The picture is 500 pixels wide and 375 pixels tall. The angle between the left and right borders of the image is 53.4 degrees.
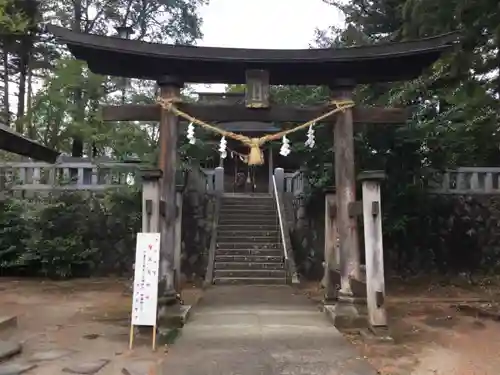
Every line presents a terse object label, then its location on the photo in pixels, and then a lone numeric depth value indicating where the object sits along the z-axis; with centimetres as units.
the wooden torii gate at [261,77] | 766
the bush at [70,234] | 1359
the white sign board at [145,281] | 639
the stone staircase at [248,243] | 1284
